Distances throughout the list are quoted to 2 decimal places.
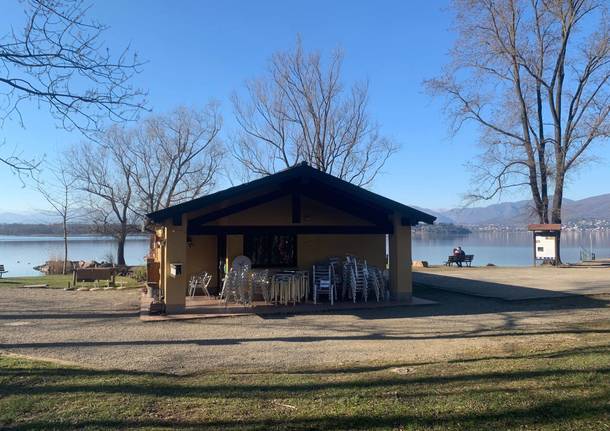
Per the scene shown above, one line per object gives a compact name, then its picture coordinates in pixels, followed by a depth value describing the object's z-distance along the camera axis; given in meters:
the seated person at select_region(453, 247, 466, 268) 30.11
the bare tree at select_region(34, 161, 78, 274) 31.45
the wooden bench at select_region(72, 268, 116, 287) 18.98
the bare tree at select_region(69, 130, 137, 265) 39.31
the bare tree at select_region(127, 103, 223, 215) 39.88
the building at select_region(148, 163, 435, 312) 11.41
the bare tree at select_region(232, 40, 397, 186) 31.94
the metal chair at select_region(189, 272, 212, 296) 13.72
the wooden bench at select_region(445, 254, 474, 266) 30.19
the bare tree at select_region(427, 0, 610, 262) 28.78
